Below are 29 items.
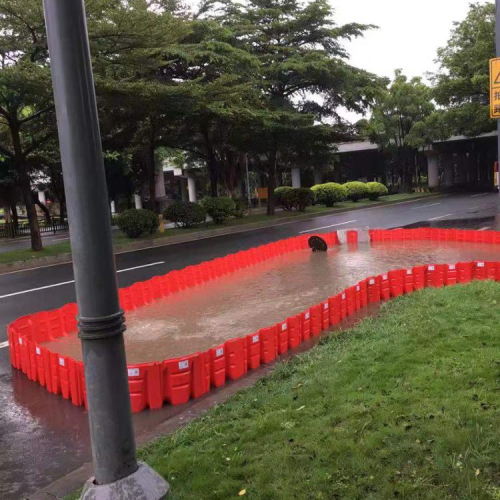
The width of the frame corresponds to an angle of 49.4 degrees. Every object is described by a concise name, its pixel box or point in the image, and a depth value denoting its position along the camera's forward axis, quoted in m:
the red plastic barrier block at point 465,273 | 9.90
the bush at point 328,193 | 36.81
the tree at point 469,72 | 31.09
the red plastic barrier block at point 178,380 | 5.61
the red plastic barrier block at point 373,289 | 9.20
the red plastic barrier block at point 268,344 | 6.59
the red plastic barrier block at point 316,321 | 7.54
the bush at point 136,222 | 21.50
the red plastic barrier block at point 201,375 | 5.73
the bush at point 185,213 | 24.94
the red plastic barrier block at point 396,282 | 9.62
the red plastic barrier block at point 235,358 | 6.11
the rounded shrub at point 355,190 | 40.22
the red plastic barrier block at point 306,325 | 7.35
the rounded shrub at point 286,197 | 33.47
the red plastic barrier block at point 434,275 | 9.86
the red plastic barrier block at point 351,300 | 8.47
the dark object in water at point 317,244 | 16.39
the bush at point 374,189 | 40.66
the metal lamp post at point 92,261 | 2.89
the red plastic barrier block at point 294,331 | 7.06
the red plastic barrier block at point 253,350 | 6.40
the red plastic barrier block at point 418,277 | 9.82
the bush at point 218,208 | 26.19
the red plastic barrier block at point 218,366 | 5.96
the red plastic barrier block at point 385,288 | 9.46
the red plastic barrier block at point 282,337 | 6.85
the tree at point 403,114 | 43.94
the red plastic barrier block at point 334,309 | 8.02
